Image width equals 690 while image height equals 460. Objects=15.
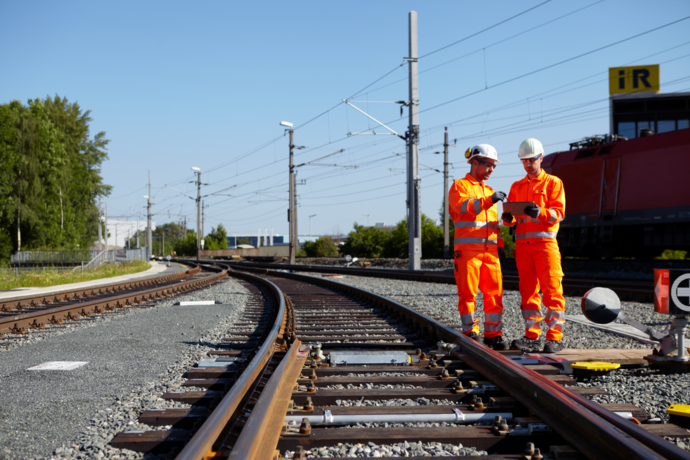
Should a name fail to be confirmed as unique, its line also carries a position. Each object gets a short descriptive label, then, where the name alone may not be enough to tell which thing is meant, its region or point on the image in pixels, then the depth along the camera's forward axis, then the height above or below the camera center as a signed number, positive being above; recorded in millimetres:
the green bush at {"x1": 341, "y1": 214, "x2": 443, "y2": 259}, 41344 +283
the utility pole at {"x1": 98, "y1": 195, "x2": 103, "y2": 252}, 51238 +2762
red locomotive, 14727 +1556
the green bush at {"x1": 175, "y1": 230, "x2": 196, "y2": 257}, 103900 -525
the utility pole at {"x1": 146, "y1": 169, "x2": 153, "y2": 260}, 59444 +2963
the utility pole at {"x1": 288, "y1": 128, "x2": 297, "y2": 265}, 34656 +2294
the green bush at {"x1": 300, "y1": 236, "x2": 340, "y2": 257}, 56875 -384
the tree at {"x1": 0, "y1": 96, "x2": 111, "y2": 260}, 35625 +4370
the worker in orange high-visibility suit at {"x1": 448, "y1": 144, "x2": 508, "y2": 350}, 4707 -84
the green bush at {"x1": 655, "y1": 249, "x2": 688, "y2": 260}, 28281 -388
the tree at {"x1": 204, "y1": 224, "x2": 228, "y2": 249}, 104925 +1012
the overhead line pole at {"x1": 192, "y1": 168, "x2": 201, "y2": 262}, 55038 +4074
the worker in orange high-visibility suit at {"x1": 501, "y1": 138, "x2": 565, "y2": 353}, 4637 -1
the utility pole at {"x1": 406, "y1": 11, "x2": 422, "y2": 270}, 20391 +3408
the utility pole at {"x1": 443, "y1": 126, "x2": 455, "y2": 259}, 34941 +5226
